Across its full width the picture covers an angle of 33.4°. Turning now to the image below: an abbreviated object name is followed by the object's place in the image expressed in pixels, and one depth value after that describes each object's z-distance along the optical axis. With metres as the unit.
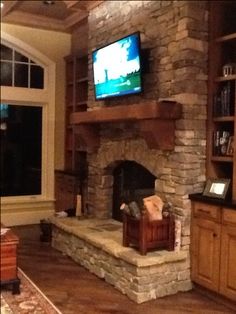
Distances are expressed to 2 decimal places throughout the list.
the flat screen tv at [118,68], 3.94
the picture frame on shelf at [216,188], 3.39
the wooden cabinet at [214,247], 3.19
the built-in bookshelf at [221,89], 3.52
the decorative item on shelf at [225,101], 3.49
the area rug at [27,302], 3.04
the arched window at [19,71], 6.04
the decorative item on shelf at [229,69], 3.50
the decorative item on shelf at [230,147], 3.48
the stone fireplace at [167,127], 3.44
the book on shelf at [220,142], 3.57
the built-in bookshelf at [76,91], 6.08
